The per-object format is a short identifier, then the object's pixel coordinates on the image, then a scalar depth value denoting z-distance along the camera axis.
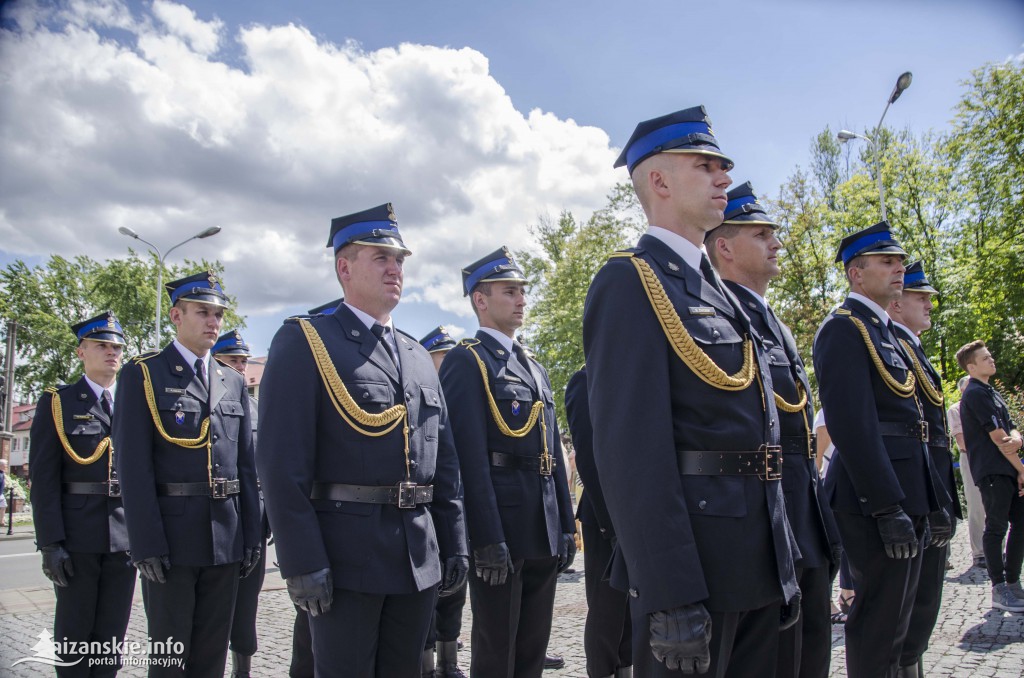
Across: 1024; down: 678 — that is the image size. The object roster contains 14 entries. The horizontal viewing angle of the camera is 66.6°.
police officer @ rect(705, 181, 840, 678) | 3.40
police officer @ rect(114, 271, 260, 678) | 4.18
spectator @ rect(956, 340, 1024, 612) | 6.79
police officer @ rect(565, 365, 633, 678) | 4.60
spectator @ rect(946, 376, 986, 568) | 8.24
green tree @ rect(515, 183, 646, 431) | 31.61
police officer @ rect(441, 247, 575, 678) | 4.14
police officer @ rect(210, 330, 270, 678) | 5.21
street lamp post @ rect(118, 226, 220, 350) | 23.95
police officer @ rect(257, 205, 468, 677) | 3.05
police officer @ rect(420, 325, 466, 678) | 5.26
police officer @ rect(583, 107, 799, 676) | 2.27
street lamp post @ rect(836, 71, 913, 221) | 16.88
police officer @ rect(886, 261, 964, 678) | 4.23
